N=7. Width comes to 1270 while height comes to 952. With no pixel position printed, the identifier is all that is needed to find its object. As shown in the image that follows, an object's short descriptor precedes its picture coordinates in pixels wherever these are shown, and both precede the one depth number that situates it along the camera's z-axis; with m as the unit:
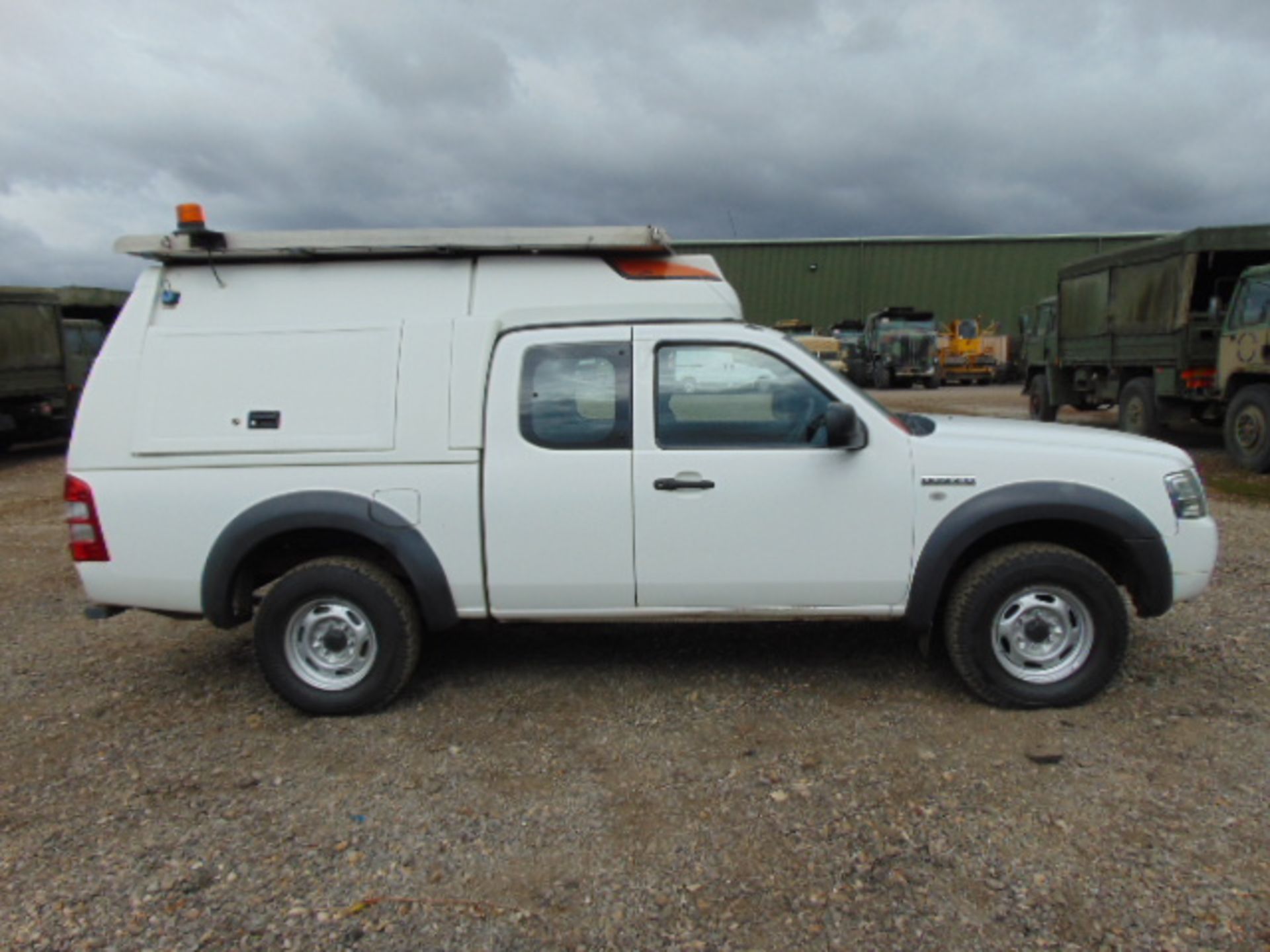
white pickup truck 3.72
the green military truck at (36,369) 13.09
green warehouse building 35.28
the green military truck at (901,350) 27.15
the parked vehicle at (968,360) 28.81
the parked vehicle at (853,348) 27.59
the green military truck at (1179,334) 10.00
